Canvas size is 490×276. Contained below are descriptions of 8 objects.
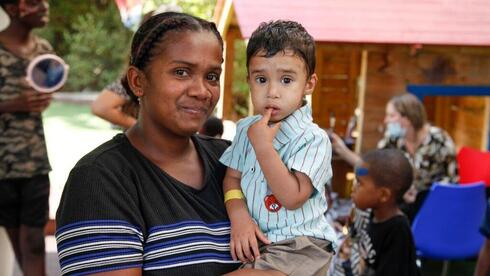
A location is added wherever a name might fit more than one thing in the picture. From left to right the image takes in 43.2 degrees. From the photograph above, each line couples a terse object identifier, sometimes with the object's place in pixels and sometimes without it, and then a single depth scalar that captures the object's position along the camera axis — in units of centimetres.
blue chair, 443
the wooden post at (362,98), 554
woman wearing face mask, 497
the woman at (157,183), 153
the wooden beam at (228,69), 471
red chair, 559
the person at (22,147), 384
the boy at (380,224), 311
